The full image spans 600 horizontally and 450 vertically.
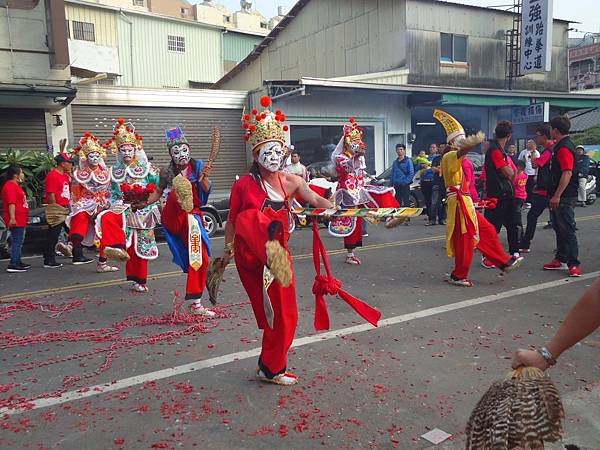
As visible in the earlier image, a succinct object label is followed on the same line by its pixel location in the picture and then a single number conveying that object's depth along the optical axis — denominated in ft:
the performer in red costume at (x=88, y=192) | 28.12
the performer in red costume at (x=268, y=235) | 11.81
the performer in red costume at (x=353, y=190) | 27.22
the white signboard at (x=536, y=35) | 69.31
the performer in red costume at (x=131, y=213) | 21.63
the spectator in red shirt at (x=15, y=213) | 27.86
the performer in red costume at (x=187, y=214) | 18.72
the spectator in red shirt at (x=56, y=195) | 28.96
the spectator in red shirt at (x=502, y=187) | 22.81
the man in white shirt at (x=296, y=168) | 40.45
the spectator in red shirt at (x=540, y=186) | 26.27
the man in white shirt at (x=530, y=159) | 46.80
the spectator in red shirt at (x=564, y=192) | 22.86
